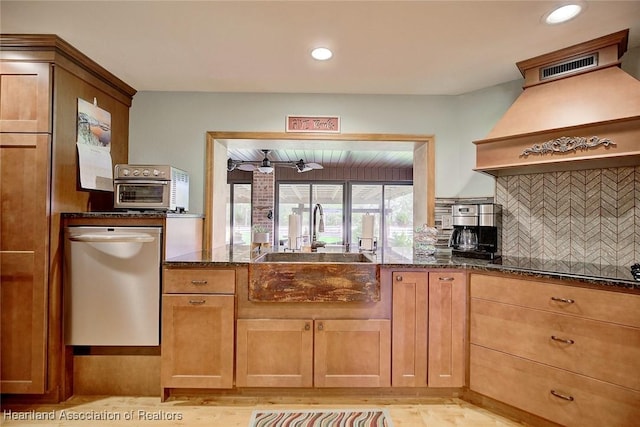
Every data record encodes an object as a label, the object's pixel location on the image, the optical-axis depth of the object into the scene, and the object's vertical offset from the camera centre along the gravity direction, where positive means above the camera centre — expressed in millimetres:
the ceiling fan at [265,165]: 4520 +822
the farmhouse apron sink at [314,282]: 1946 -398
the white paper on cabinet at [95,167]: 2102 +350
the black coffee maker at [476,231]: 2193 -74
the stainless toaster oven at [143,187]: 2154 +213
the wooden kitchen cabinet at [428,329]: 1969 -688
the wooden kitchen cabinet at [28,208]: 1855 +51
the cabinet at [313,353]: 1954 -842
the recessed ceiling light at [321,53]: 1987 +1083
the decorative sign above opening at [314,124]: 2672 +816
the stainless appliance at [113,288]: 1976 -453
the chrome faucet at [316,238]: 2586 -162
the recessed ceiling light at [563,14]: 1590 +1093
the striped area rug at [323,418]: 1781 -1170
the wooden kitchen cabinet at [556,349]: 1478 -680
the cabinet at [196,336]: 1944 -741
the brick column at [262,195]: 6410 +484
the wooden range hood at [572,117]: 1680 +614
